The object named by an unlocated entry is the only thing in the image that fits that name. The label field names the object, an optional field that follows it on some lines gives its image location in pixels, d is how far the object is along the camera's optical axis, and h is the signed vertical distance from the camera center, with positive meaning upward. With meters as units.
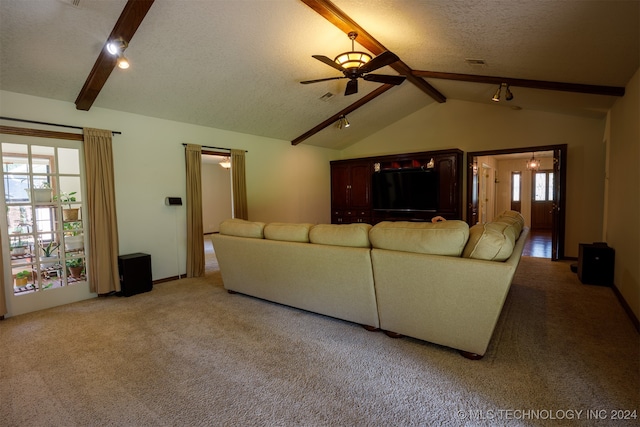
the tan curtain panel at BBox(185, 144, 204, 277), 4.98 -0.25
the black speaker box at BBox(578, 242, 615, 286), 3.96 -0.95
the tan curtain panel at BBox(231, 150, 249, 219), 5.69 +0.24
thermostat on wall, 4.73 -0.03
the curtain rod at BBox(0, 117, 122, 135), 3.42 +0.92
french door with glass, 3.48 -0.26
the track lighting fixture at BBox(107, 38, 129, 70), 2.86 +1.42
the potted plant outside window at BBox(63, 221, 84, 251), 3.94 -0.45
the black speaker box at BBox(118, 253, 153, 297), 4.03 -0.97
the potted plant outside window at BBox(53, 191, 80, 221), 3.87 -0.03
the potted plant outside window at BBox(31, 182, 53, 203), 3.66 +0.10
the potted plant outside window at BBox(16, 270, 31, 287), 3.56 -0.87
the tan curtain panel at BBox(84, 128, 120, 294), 3.94 -0.16
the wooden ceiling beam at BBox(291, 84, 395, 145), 5.56 +1.63
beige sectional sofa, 2.22 -0.65
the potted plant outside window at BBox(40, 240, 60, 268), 3.75 -0.63
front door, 9.89 -0.27
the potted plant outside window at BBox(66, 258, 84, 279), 3.96 -0.84
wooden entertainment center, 6.39 +0.23
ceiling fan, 3.07 +1.38
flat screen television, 6.58 +0.11
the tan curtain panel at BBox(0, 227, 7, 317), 3.33 -0.98
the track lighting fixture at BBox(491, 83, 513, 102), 4.32 +1.37
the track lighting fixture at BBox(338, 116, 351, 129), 6.04 +1.45
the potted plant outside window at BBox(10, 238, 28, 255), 3.52 -0.51
